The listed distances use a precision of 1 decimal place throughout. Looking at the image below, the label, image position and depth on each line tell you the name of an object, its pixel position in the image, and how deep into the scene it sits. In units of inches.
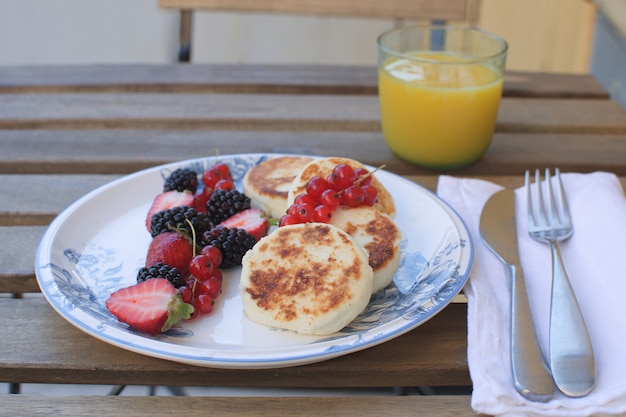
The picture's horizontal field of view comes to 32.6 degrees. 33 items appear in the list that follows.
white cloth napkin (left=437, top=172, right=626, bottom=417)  19.4
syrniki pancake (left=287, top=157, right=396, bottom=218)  24.0
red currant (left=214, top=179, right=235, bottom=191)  25.4
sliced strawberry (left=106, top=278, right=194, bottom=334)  20.6
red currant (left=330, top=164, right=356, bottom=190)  23.4
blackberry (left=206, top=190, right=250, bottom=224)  24.6
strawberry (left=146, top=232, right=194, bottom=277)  22.3
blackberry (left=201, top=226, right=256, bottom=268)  22.8
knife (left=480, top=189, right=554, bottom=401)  19.6
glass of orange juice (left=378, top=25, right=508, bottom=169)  27.0
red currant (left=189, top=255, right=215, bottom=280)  21.8
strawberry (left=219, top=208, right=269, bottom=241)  24.0
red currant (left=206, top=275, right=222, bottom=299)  21.6
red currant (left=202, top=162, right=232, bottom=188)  25.7
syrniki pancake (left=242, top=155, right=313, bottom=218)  24.8
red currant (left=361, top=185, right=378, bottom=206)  23.6
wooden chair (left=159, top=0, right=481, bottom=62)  39.7
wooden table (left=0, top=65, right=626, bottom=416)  20.4
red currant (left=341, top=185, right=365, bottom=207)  23.3
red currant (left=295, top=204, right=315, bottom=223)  22.5
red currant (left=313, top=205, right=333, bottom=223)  22.6
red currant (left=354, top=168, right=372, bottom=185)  23.6
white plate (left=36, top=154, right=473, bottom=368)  19.9
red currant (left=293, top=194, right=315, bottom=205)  23.0
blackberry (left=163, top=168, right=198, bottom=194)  25.4
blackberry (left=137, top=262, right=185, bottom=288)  21.5
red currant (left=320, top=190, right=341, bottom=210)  23.0
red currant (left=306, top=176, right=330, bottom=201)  23.1
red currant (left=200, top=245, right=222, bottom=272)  22.2
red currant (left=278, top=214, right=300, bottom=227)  22.7
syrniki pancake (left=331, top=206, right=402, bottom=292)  22.1
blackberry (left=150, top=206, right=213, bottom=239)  23.5
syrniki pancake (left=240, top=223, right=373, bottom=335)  20.6
